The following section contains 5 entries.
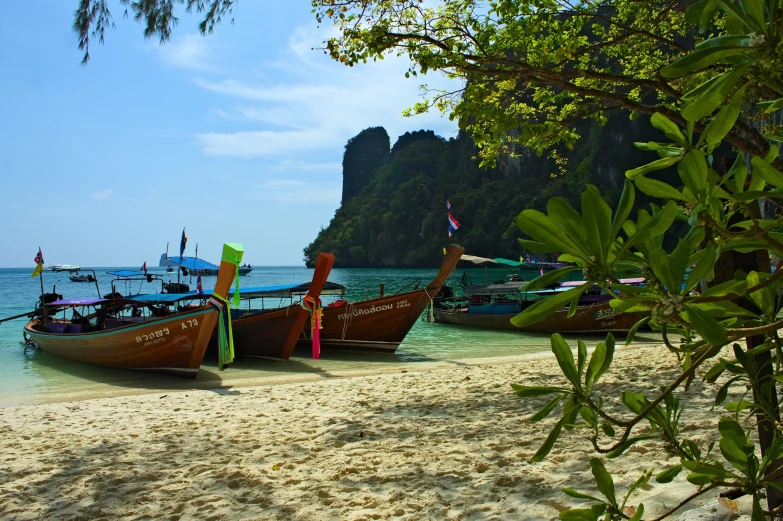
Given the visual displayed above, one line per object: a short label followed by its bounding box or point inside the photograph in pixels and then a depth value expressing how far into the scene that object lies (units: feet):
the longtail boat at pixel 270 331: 32.53
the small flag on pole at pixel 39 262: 42.04
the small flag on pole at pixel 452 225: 56.29
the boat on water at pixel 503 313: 43.45
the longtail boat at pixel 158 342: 26.40
